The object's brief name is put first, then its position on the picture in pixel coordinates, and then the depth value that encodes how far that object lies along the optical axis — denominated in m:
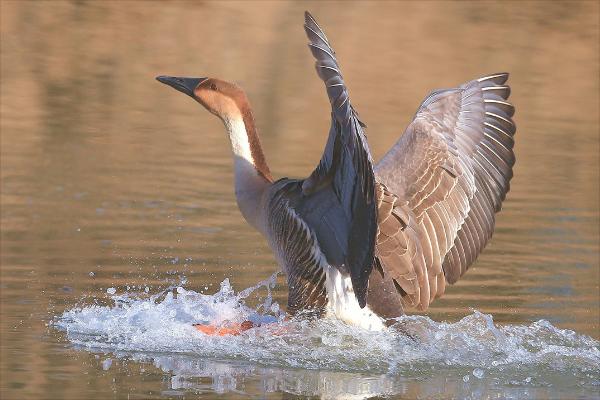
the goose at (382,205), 15.05
